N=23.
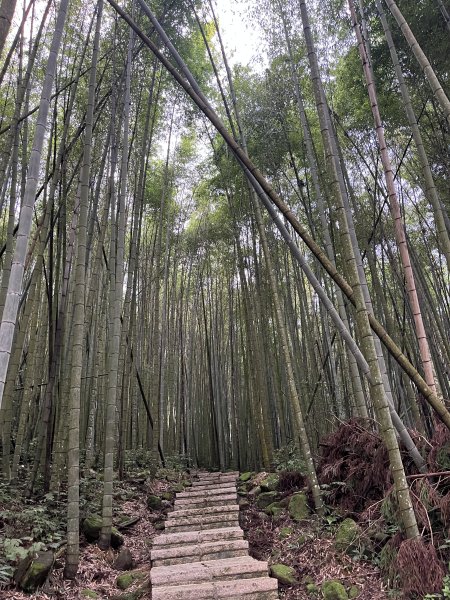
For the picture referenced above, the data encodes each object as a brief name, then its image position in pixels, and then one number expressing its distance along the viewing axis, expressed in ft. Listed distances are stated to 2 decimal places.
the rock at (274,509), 11.39
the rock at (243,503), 13.31
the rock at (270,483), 13.46
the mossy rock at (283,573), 8.11
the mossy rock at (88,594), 7.70
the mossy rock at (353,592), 7.27
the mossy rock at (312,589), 7.68
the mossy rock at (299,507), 10.49
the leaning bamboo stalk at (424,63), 7.24
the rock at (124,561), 9.09
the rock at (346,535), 8.51
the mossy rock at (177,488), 15.75
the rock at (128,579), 8.37
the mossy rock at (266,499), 12.71
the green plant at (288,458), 13.30
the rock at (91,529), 9.66
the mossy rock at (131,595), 7.78
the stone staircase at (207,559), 7.57
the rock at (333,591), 7.30
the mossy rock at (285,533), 9.89
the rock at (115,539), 9.82
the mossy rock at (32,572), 7.33
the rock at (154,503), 13.37
